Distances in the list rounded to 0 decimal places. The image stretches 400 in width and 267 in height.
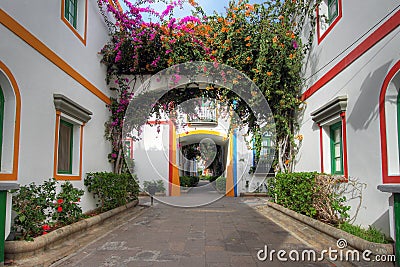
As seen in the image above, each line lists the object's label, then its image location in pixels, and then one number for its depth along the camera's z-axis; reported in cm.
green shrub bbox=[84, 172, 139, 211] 709
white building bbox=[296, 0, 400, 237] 429
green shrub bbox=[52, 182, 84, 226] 509
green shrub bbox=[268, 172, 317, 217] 624
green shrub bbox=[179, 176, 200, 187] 1838
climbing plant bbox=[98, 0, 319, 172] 813
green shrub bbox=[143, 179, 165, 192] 1448
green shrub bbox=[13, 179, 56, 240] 415
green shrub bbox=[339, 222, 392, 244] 410
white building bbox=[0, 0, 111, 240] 432
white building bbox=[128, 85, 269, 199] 1448
